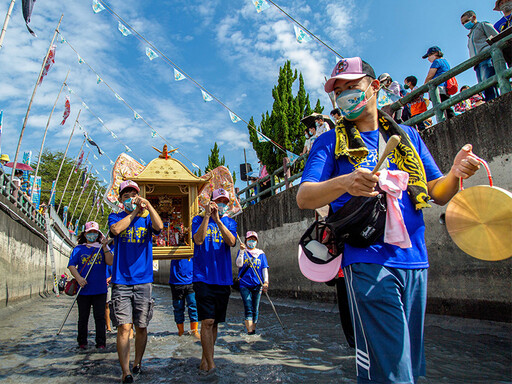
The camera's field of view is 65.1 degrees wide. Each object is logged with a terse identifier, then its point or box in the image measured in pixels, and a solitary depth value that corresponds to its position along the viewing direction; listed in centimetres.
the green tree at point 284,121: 2597
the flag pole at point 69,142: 2676
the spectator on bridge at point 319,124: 1102
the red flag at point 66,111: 2145
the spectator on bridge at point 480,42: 694
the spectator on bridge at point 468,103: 888
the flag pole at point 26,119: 1639
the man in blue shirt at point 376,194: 189
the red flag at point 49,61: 1647
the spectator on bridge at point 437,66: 812
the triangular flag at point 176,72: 1246
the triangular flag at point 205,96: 1278
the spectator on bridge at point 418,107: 844
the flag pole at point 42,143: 2156
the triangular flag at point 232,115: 1298
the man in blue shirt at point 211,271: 465
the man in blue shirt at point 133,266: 462
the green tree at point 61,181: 4566
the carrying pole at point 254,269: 739
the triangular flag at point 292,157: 1273
